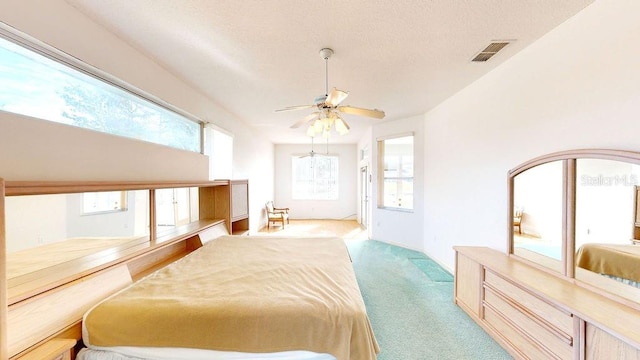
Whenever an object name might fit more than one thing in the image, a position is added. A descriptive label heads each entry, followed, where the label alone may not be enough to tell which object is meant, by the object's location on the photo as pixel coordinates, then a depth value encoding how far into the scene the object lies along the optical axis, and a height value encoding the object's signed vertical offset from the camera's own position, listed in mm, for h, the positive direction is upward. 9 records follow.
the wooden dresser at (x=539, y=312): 1271 -903
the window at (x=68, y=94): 1448 +657
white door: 6578 -536
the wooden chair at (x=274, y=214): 6816 -1077
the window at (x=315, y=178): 8453 +11
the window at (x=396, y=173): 4980 +124
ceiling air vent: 2176 +1246
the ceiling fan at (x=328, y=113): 2165 +631
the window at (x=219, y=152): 3815 +466
